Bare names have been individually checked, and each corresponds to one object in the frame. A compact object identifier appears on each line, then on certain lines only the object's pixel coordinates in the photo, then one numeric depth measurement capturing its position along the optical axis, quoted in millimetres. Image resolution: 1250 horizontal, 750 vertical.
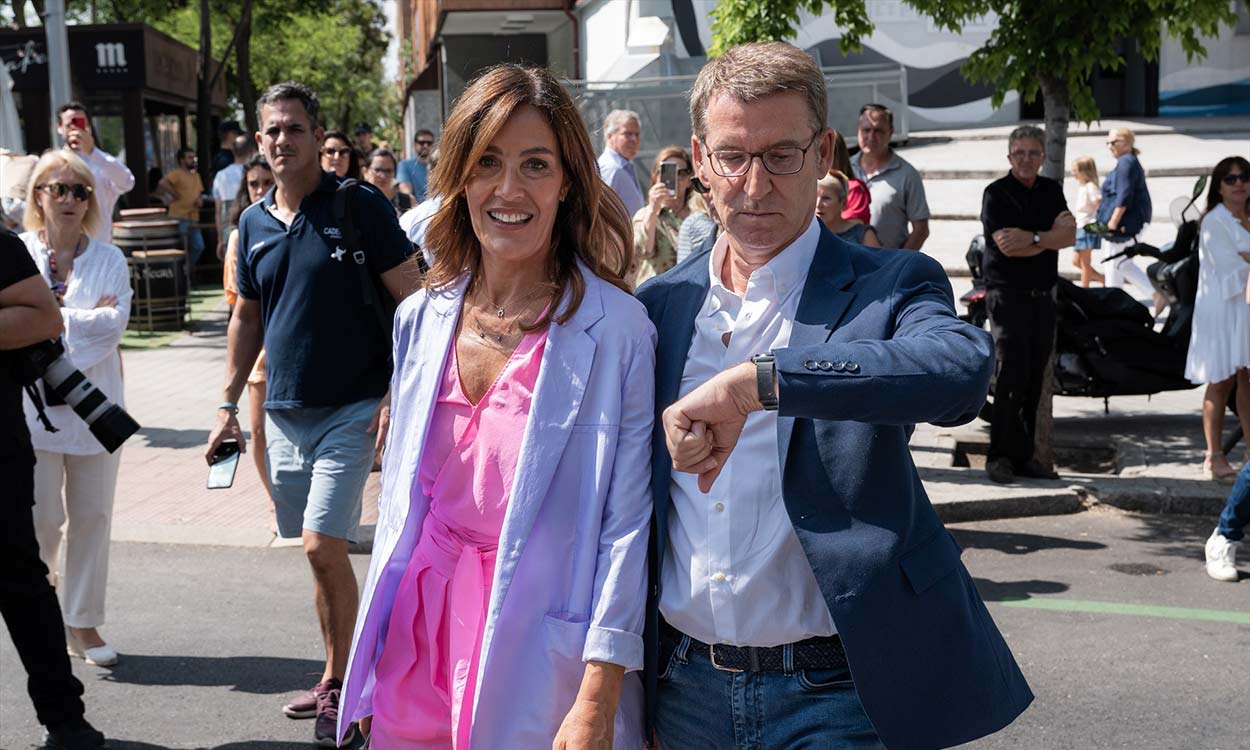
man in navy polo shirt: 4879
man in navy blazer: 2365
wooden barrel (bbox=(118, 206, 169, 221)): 18359
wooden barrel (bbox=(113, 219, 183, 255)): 17734
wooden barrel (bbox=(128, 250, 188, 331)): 17516
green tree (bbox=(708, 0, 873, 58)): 10148
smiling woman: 2656
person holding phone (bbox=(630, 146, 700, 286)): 9578
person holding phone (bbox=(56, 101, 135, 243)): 12102
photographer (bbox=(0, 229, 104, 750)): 4594
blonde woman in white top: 5762
